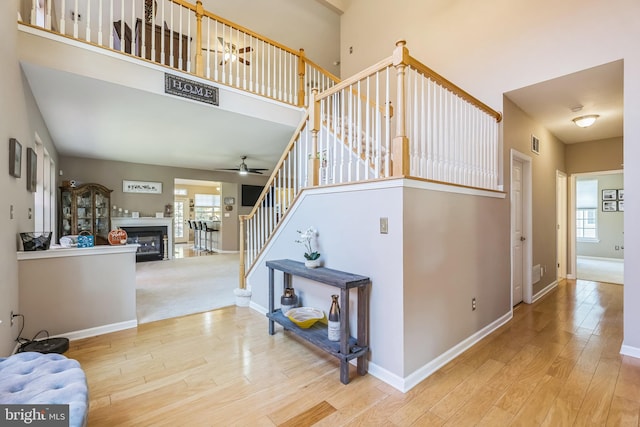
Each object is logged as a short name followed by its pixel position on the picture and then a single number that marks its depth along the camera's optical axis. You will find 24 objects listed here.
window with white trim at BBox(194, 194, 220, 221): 11.79
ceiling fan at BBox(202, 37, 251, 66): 5.36
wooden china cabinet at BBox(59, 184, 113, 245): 6.29
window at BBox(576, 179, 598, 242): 7.84
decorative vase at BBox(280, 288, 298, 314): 2.90
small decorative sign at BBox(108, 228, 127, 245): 3.19
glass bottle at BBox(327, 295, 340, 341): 2.31
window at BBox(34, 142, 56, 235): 4.33
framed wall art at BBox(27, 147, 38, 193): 2.99
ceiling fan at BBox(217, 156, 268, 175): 6.59
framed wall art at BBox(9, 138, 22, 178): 2.31
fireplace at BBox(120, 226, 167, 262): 7.39
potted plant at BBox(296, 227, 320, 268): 2.70
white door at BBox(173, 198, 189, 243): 11.66
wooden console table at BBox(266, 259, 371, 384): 2.14
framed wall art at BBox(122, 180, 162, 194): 7.39
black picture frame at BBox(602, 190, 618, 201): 7.41
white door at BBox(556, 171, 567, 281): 5.57
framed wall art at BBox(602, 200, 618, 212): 7.42
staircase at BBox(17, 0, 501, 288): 2.28
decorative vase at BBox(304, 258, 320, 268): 2.69
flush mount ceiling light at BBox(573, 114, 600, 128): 3.90
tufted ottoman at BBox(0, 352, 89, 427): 1.27
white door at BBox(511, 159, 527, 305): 3.94
